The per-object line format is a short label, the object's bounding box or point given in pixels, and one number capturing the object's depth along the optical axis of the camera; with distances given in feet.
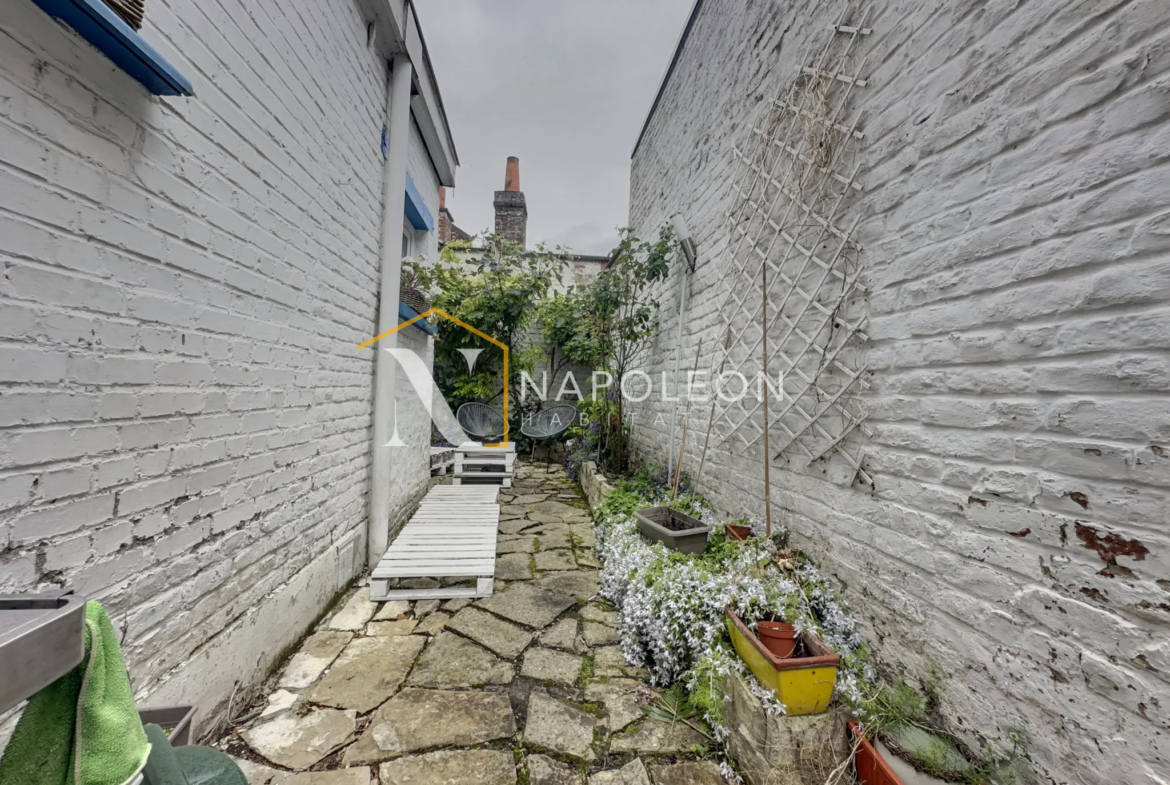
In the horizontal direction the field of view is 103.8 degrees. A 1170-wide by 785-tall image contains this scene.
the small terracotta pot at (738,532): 8.56
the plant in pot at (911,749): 4.33
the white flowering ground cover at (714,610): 5.94
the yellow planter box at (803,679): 5.00
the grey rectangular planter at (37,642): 1.57
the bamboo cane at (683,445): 11.40
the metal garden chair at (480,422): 20.39
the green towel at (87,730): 1.89
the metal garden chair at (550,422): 21.85
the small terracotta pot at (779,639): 5.49
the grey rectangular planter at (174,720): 3.69
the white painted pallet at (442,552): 9.00
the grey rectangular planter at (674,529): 8.61
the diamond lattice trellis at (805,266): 6.81
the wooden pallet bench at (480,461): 17.46
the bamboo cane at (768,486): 7.74
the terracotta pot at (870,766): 4.51
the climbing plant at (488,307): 21.66
